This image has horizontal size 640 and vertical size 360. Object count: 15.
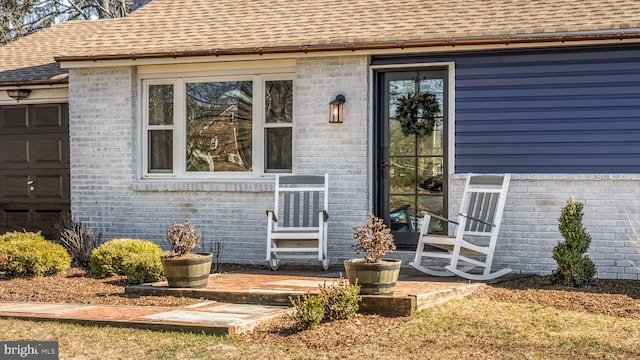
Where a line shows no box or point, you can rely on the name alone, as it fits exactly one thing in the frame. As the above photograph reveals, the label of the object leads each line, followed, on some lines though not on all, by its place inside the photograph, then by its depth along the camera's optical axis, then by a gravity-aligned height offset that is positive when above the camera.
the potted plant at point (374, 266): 7.07 -0.93
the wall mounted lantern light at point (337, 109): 10.16 +0.61
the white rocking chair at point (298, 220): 9.65 -0.77
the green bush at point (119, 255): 8.88 -1.09
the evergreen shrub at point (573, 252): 8.48 -0.99
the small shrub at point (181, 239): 8.02 -0.80
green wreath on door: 10.11 +0.56
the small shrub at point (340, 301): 6.73 -1.19
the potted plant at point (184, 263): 7.98 -1.03
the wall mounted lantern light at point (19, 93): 12.42 +0.98
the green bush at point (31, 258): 9.42 -1.16
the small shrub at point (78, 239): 10.53 -1.08
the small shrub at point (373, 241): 7.12 -0.72
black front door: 10.10 +0.11
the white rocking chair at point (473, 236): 8.87 -0.87
